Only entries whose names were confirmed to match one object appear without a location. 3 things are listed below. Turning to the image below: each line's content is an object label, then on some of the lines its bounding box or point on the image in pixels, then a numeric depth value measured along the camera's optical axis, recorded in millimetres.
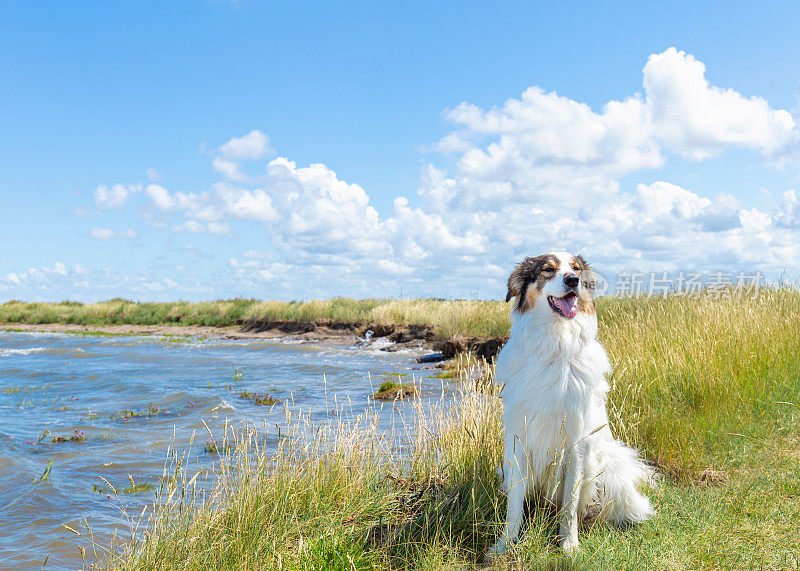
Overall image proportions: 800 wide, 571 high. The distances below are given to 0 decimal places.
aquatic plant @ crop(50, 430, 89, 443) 9516
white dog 3709
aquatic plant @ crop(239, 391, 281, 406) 12203
